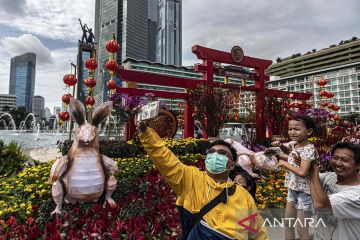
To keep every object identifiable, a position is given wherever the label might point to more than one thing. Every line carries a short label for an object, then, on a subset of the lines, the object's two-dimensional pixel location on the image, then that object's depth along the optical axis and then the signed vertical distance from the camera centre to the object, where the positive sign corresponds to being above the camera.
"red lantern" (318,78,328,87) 18.44 +3.71
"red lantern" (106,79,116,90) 10.16 +1.91
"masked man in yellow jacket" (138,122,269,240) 1.70 -0.39
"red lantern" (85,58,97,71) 10.01 +2.65
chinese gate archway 10.74 +2.35
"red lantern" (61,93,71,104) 9.84 +1.36
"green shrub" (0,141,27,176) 7.28 -0.68
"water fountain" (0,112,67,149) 19.66 +2.11
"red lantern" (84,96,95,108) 10.14 +1.29
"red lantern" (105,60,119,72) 9.94 +2.57
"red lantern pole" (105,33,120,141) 9.99 +2.73
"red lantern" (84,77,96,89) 10.08 +1.98
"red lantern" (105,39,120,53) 10.18 +3.36
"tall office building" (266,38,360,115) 69.44 +17.74
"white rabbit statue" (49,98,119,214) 3.87 -0.51
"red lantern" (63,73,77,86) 9.78 +2.02
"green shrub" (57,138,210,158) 8.56 -0.39
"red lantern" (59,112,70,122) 10.39 +0.74
